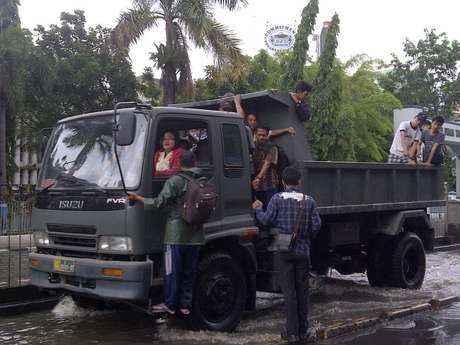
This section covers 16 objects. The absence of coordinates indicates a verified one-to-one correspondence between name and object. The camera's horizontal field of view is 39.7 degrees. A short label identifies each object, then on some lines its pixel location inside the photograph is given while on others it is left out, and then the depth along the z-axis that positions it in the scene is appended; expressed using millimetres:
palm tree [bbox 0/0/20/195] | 22031
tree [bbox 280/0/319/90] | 22469
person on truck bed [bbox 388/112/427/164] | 10352
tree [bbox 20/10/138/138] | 24500
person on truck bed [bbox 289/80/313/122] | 7863
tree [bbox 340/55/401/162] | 28203
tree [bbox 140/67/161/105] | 25656
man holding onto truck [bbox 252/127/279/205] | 7520
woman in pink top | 6473
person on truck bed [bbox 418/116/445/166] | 10172
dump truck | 6188
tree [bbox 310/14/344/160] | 22531
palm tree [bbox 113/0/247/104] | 18156
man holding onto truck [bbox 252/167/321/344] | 6504
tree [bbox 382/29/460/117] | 34156
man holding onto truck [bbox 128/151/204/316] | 6184
